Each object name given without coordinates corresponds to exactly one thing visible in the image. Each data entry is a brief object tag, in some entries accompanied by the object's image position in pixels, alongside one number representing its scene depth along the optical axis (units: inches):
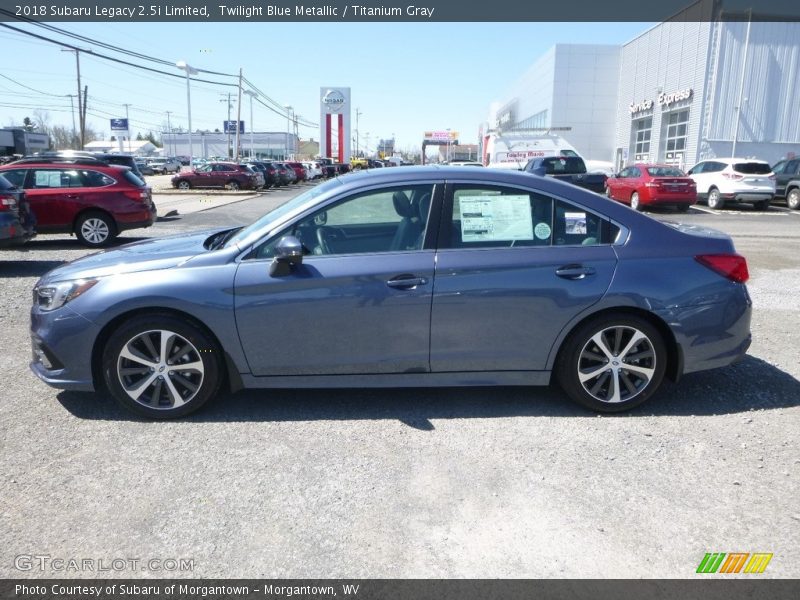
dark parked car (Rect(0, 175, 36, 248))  366.0
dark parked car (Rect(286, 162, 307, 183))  1900.8
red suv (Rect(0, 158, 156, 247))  482.3
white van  1167.0
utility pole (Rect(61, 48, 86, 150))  2212.1
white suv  843.4
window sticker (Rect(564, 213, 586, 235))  167.5
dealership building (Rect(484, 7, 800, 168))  1166.3
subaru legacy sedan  157.5
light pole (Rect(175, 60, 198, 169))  1651.0
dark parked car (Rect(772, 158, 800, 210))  858.8
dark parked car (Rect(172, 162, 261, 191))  1403.8
